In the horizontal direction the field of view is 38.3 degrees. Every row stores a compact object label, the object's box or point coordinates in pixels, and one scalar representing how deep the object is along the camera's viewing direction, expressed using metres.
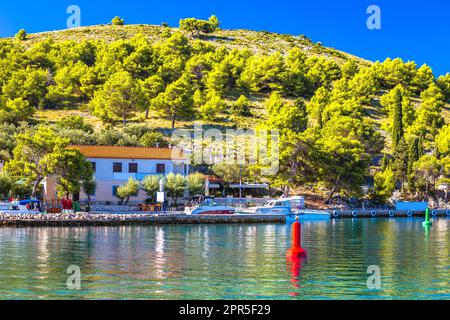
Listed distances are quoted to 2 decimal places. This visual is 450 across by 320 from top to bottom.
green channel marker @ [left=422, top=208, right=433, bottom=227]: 59.32
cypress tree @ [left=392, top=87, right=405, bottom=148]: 96.51
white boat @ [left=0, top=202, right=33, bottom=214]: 53.63
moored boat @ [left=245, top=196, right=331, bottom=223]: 64.44
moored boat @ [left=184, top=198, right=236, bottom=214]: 60.08
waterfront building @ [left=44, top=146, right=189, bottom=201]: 65.69
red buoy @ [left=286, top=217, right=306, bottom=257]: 31.40
